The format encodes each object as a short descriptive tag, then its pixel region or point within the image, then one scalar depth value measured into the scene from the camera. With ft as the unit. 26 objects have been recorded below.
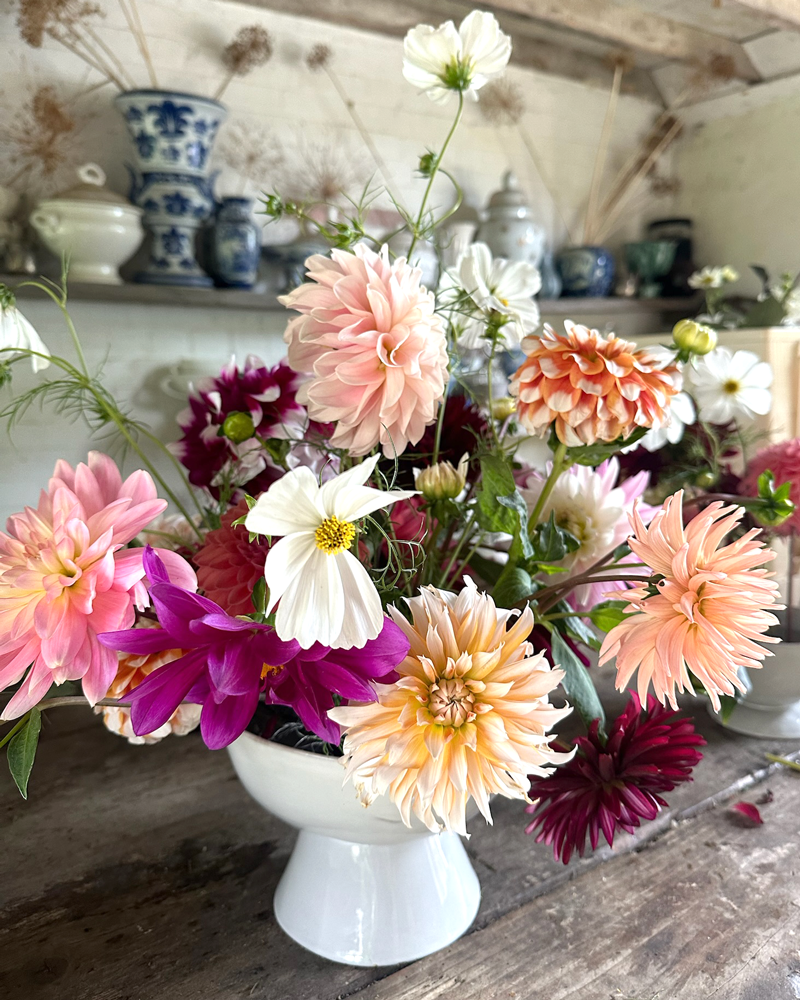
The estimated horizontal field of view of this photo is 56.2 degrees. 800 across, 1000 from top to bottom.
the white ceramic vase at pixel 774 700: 2.44
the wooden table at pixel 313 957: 1.50
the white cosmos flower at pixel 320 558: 1.00
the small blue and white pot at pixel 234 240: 3.77
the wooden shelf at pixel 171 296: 3.48
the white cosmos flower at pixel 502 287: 1.65
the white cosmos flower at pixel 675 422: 1.78
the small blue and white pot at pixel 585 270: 4.94
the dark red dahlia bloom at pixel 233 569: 1.23
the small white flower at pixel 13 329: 1.49
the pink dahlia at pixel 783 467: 2.26
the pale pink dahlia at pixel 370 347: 1.18
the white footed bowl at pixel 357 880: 1.42
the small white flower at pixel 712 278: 4.57
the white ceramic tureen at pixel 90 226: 3.32
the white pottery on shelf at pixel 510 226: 4.53
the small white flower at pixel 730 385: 2.29
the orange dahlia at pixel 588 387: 1.28
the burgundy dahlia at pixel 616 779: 1.33
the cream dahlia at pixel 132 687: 1.47
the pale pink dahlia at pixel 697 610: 1.13
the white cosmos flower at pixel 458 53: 1.53
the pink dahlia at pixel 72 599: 1.12
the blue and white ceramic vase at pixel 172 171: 3.52
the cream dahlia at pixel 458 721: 1.13
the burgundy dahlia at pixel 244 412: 1.66
